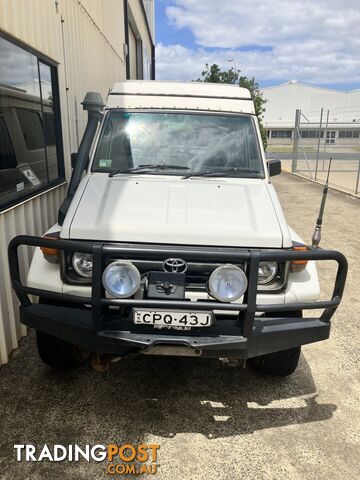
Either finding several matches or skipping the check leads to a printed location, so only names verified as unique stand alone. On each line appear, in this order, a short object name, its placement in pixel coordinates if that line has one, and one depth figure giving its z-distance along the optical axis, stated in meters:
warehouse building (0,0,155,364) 3.81
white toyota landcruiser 2.59
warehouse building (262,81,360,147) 64.50
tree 20.27
